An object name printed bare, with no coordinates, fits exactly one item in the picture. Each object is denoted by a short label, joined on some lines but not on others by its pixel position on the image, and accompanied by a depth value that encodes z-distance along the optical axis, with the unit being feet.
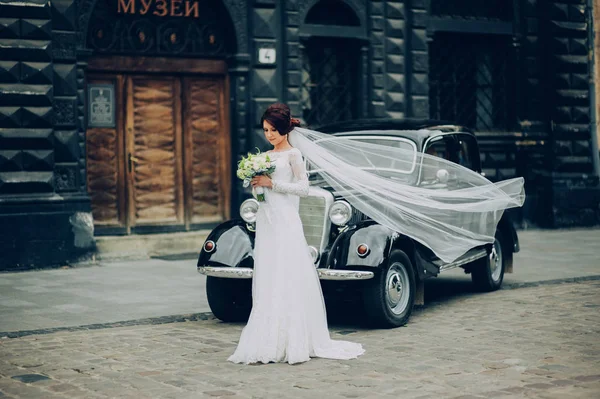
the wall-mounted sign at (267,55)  49.57
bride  23.25
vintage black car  27.30
